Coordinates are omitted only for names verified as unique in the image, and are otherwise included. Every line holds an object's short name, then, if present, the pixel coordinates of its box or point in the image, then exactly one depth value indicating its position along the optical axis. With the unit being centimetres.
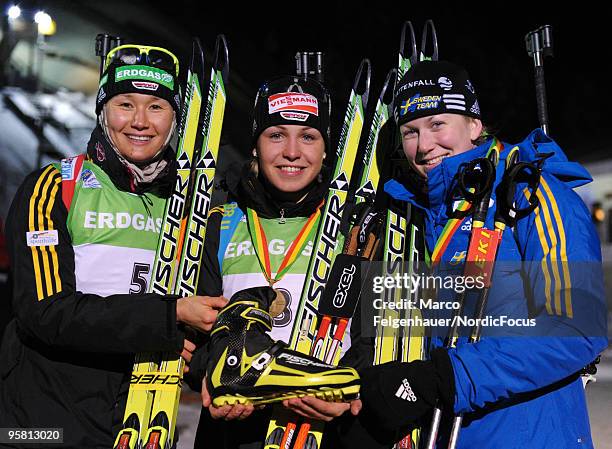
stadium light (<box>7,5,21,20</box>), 1260
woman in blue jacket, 422
